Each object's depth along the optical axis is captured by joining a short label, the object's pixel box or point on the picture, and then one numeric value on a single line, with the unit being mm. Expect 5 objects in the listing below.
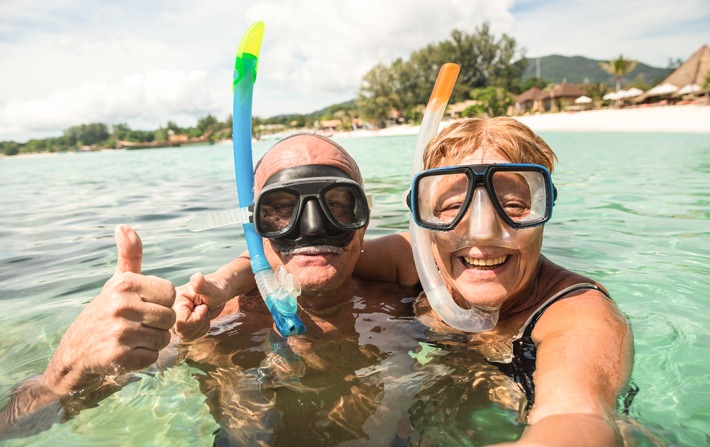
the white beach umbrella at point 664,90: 31750
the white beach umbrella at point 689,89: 29591
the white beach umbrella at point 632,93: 32875
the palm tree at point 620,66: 39125
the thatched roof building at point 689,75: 32281
